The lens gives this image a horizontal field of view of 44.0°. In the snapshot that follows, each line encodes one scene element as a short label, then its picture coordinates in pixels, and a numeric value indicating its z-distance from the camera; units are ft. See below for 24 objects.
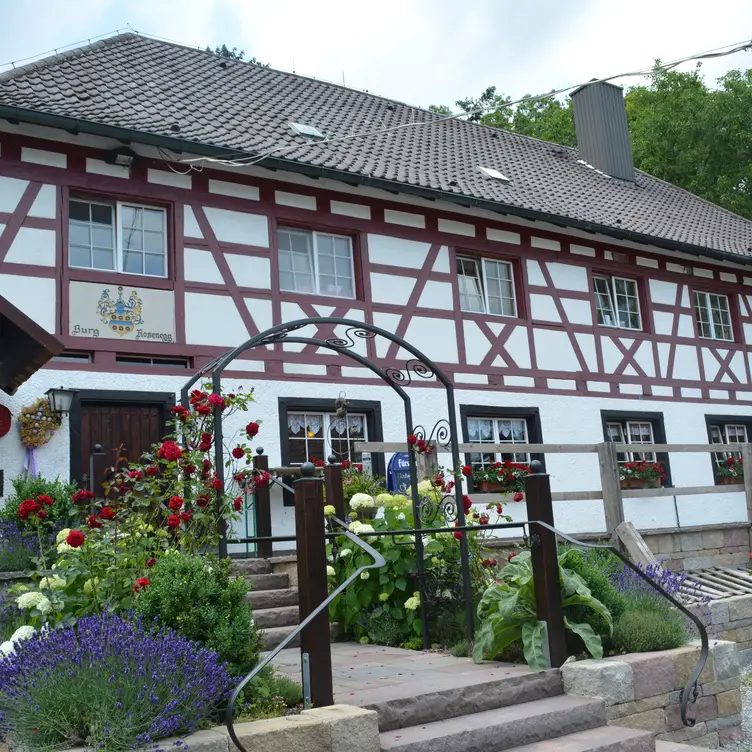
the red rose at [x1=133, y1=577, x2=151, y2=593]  16.16
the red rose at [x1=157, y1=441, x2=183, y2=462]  18.88
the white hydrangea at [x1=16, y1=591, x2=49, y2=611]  16.46
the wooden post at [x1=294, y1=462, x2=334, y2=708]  15.58
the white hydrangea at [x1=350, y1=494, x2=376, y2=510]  24.76
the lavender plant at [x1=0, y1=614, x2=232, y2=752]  12.78
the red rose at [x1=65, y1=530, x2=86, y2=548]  16.05
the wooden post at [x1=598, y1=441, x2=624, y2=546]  33.53
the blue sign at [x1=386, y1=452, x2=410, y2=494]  36.17
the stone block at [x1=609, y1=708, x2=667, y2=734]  18.66
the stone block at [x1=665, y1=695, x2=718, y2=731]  19.94
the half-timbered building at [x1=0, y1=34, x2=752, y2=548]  32.76
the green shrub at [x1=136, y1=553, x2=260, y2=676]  15.31
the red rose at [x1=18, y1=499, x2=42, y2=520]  16.94
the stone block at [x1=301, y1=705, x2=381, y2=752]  14.30
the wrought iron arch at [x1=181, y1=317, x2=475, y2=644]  20.74
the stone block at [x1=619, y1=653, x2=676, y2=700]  19.08
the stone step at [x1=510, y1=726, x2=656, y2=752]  16.46
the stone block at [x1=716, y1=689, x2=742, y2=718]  21.29
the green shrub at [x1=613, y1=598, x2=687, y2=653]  20.27
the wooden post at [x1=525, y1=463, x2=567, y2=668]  19.15
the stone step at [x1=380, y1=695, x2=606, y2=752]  15.55
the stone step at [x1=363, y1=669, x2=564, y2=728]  16.17
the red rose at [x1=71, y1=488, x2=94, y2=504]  18.17
